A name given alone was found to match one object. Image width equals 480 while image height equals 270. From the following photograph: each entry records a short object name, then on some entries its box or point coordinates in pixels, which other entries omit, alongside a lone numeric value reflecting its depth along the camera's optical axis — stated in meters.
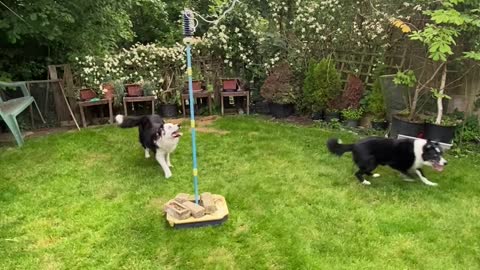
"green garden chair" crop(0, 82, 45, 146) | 4.78
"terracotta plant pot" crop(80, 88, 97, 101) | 6.10
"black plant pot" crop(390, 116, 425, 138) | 4.90
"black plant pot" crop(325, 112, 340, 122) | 5.98
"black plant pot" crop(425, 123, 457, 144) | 4.78
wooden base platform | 3.12
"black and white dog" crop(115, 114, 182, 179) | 3.90
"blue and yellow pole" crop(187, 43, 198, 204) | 2.99
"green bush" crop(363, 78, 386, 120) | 5.59
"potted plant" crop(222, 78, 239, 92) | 6.68
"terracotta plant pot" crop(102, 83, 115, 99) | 6.20
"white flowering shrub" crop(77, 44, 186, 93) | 6.25
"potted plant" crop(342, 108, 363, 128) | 5.80
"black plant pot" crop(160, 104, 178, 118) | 6.60
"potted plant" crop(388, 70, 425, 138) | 4.83
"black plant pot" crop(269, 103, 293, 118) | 6.42
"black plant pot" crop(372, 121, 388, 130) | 5.58
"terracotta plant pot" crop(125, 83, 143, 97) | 6.38
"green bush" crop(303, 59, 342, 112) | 5.95
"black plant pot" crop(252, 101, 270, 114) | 6.82
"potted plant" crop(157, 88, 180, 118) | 6.60
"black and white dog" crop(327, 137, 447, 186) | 3.67
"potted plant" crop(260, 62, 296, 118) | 6.38
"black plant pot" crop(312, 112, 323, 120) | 6.15
